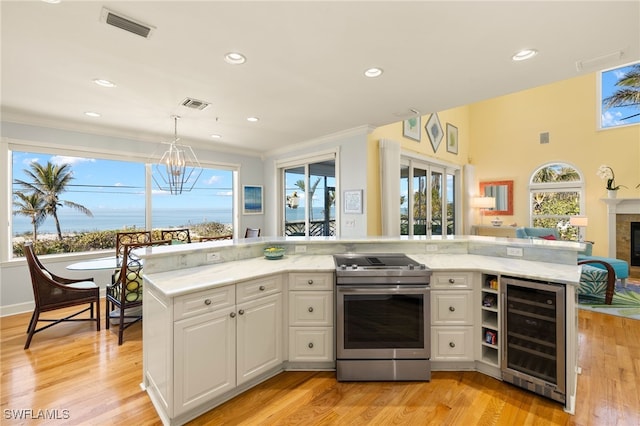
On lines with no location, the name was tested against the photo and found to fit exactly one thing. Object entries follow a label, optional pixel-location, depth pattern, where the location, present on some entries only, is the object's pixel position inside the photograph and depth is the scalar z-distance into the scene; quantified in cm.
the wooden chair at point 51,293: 300
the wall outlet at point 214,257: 260
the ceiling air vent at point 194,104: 334
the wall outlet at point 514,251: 272
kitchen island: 190
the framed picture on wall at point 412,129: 542
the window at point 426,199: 562
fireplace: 580
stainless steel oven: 235
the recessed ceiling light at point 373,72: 262
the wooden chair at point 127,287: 305
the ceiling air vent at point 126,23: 184
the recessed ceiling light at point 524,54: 229
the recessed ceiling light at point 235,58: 233
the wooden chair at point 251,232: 546
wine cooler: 203
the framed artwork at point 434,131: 615
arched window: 659
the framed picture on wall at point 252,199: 630
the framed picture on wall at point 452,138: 700
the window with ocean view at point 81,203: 406
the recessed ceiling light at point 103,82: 279
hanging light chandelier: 374
